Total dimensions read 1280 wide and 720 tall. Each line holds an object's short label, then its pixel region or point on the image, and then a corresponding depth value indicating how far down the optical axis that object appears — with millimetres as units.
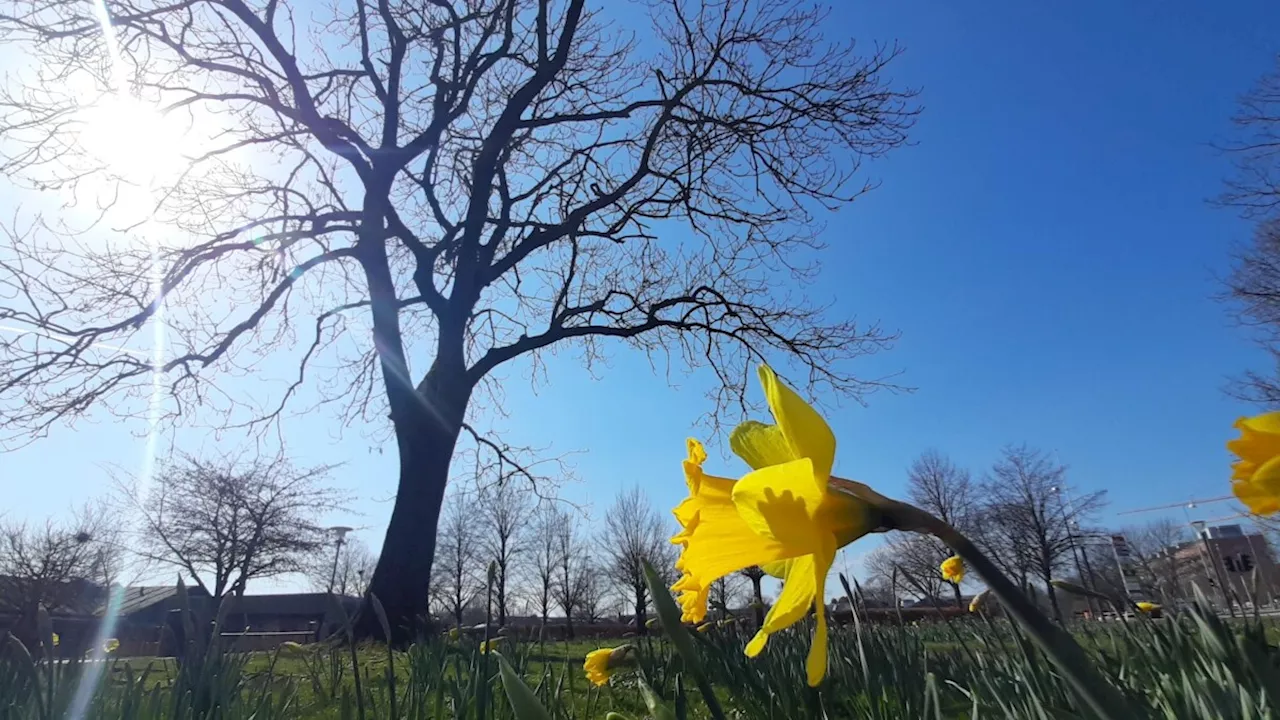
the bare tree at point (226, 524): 20453
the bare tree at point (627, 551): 23669
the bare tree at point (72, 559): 19078
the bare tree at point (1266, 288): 9406
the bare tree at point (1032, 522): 20859
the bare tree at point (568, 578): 32938
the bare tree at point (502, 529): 26397
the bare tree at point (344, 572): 25970
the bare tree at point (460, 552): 31422
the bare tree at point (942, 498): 22984
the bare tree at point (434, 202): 7762
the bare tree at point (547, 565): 32406
